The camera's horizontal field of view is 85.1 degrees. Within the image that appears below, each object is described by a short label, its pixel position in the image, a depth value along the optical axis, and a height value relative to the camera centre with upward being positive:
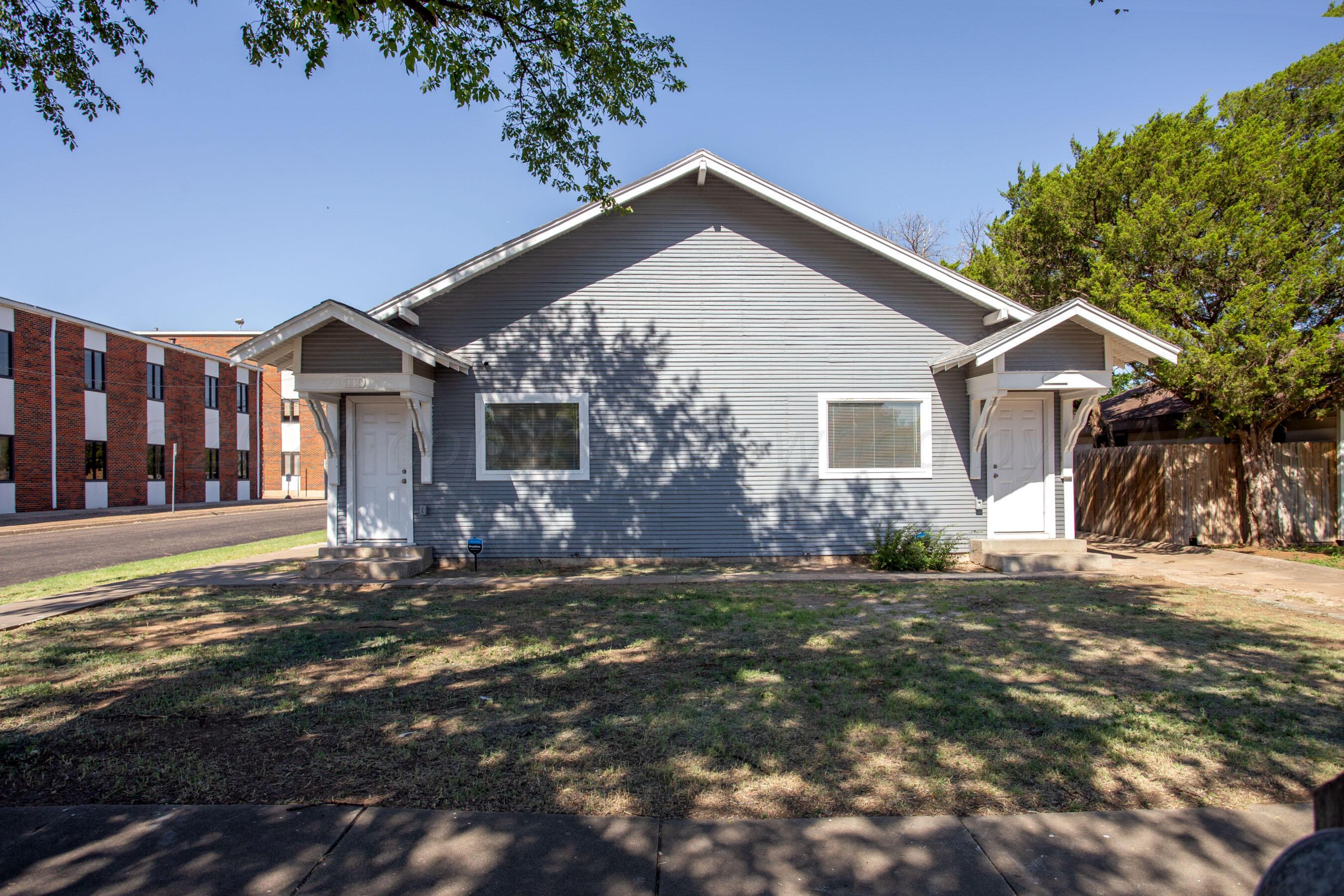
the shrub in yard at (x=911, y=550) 10.75 -1.55
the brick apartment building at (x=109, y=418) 26.89 +1.75
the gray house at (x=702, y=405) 11.10 +0.68
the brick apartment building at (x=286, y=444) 47.19 +0.71
